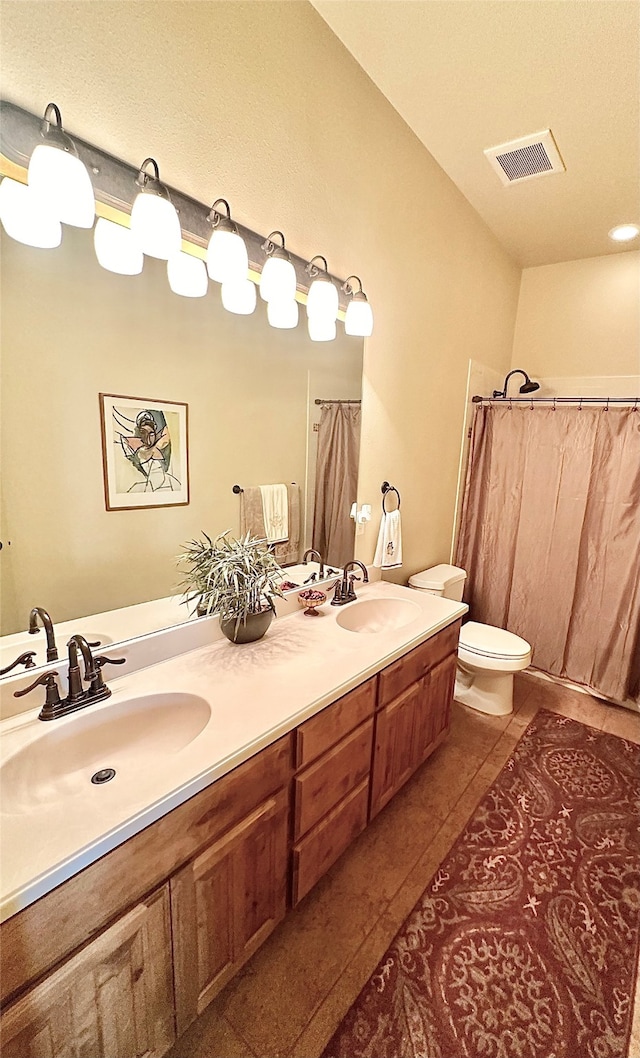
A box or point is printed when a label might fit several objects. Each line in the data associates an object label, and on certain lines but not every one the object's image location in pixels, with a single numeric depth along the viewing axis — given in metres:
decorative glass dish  1.76
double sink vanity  0.72
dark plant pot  1.43
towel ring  2.23
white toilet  2.35
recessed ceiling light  2.55
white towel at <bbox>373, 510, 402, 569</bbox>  2.19
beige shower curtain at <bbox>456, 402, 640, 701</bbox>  2.59
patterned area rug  1.12
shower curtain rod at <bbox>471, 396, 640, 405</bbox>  2.47
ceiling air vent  1.96
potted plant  1.40
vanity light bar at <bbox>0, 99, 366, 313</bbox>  0.92
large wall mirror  1.02
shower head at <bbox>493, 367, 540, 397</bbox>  3.08
